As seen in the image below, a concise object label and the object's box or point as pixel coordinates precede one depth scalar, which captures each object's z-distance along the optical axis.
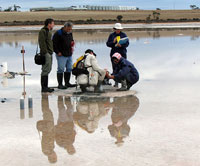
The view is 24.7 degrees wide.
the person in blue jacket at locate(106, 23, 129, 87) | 12.45
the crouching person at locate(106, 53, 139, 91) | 11.59
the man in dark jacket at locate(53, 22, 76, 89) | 12.15
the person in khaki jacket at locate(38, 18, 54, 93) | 11.53
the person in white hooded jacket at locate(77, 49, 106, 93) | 11.14
